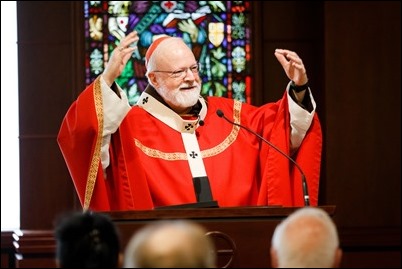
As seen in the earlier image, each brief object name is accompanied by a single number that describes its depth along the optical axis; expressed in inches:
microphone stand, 388.9
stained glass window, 623.1
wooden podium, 335.0
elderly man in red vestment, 395.8
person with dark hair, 229.6
